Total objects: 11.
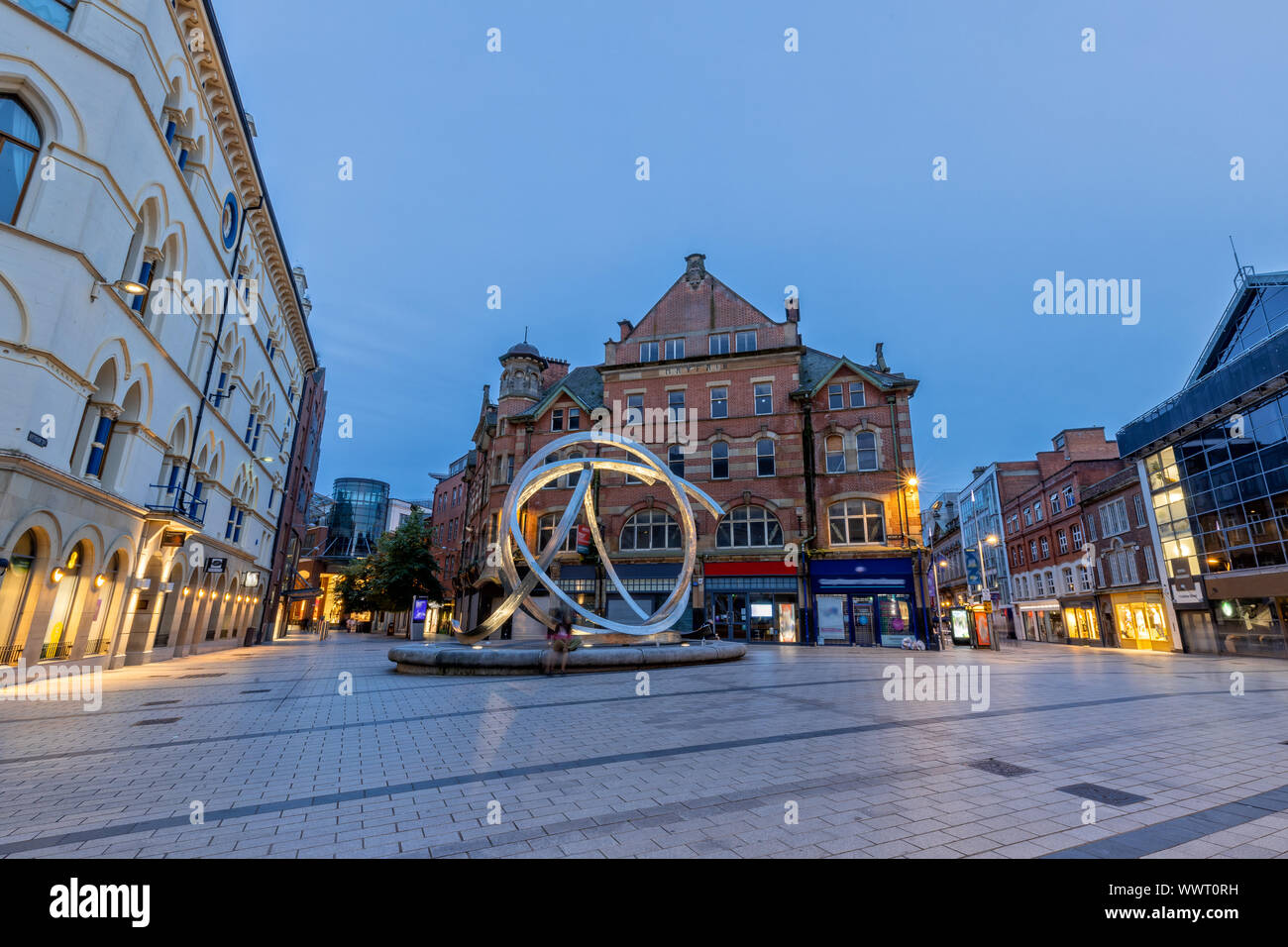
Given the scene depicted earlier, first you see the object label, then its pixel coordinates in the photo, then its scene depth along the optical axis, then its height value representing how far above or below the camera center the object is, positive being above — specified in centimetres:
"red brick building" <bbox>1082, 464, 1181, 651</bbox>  3394 +304
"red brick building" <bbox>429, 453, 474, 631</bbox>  5541 +918
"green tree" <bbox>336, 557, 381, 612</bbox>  4269 +154
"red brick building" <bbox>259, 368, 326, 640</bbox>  4094 +735
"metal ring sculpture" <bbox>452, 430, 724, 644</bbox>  1770 +242
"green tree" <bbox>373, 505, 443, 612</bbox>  4125 +296
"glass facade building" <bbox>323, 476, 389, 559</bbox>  9681 +1529
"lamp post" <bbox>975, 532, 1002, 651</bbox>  5224 +451
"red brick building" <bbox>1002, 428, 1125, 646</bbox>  4128 +564
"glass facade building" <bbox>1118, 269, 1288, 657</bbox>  2634 +670
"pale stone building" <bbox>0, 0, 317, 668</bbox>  1257 +757
